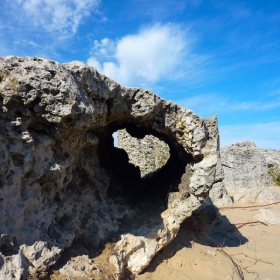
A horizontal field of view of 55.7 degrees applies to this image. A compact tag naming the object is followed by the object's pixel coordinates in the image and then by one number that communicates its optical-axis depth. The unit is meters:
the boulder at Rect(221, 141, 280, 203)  11.80
